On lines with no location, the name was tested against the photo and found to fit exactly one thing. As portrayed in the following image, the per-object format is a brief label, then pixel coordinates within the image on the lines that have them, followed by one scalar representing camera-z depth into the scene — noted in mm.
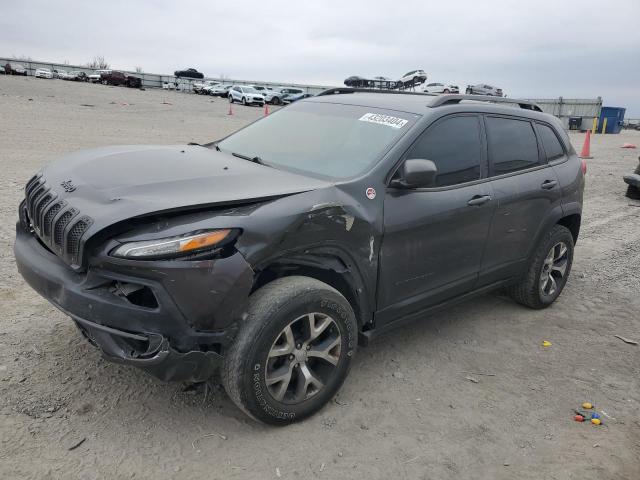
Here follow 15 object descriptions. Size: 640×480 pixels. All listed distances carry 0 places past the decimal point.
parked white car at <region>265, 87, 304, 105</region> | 40394
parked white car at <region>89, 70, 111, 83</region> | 50062
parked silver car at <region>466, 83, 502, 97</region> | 28484
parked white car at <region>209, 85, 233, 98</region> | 47812
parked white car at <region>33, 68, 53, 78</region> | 50688
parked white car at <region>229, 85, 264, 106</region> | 38219
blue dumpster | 33844
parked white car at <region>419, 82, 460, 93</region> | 33291
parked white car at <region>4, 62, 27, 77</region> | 49366
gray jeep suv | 2539
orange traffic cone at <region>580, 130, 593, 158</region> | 16597
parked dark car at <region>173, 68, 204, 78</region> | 64312
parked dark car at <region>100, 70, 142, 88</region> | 48000
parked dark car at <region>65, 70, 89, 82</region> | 52656
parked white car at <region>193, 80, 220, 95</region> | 49531
